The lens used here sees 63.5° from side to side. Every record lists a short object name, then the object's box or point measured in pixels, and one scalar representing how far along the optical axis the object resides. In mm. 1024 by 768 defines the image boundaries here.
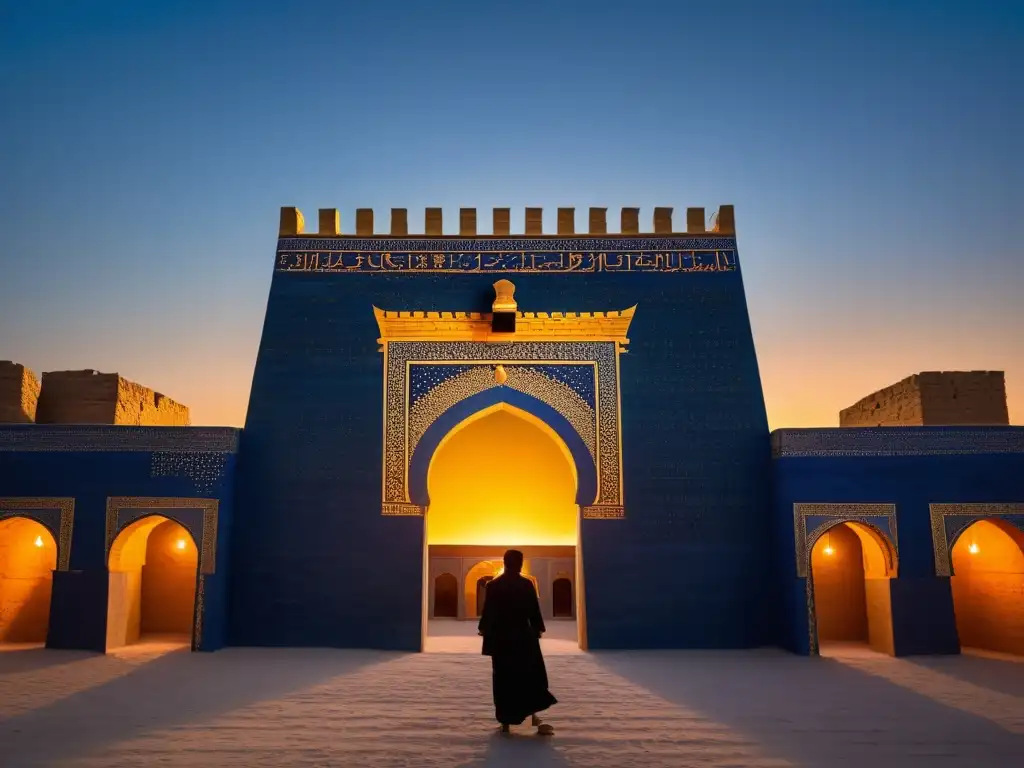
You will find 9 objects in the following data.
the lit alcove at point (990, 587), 7488
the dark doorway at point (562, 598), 10602
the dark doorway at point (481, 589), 10578
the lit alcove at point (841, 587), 8391
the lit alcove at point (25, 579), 8156
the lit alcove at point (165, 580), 8547
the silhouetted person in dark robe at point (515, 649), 4398
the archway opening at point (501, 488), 11320
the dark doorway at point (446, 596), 10586
